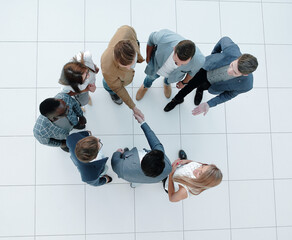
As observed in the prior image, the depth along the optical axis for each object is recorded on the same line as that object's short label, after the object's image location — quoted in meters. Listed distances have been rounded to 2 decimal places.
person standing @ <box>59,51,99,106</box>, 1.91
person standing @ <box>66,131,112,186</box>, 1.85
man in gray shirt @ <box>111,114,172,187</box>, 1.79
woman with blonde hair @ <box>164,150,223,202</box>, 1.92
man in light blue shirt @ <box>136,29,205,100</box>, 1.87
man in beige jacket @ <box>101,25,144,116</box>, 1.80
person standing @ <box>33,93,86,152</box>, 1.83
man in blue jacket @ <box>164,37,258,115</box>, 2.00
